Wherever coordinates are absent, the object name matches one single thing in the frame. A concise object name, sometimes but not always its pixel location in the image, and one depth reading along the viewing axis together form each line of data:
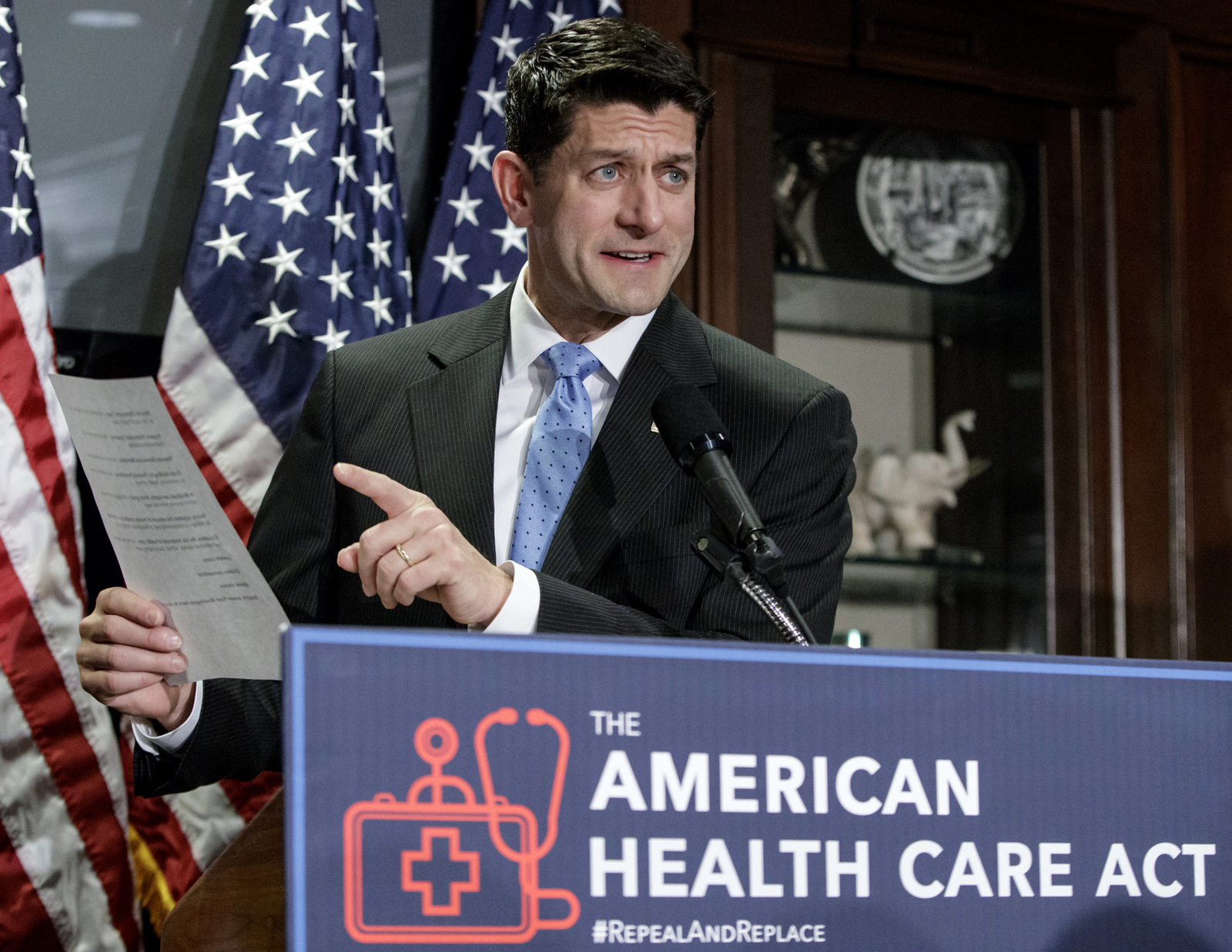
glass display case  6.01
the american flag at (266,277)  4.73
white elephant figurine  6.02
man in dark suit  3.16
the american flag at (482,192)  5.27
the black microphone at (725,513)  2.20
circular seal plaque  6.10
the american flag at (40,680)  4.39
